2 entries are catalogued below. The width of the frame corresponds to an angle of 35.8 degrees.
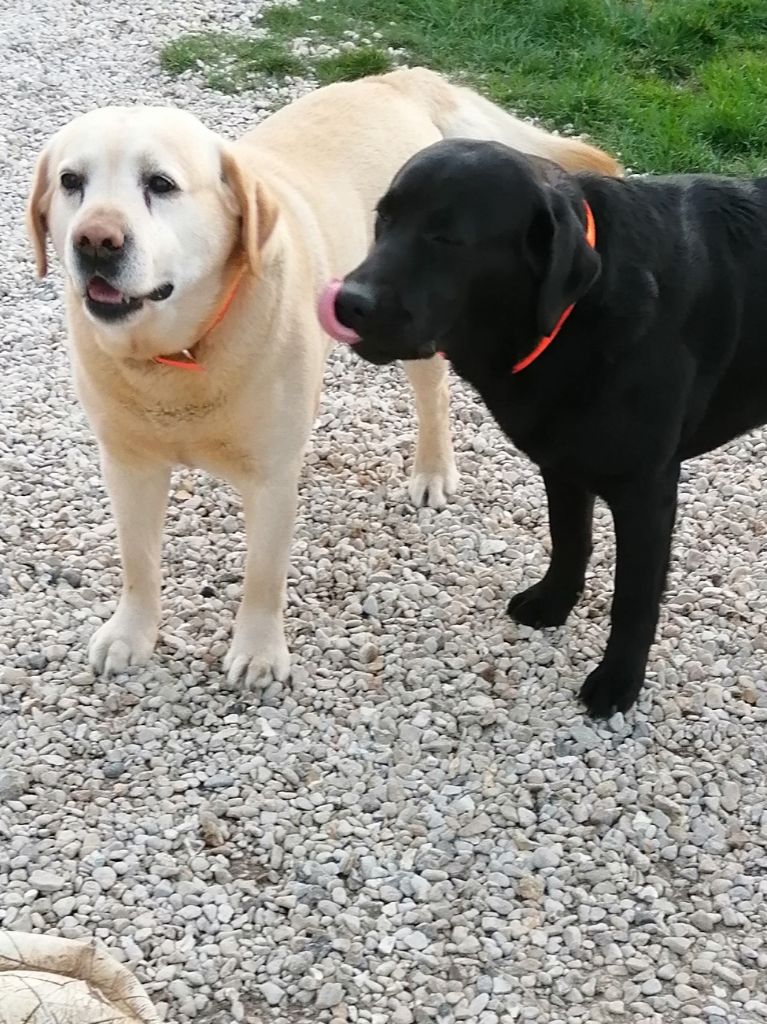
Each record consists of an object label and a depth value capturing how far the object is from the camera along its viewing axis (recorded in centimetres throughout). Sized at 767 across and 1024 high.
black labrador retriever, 216
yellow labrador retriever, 230
